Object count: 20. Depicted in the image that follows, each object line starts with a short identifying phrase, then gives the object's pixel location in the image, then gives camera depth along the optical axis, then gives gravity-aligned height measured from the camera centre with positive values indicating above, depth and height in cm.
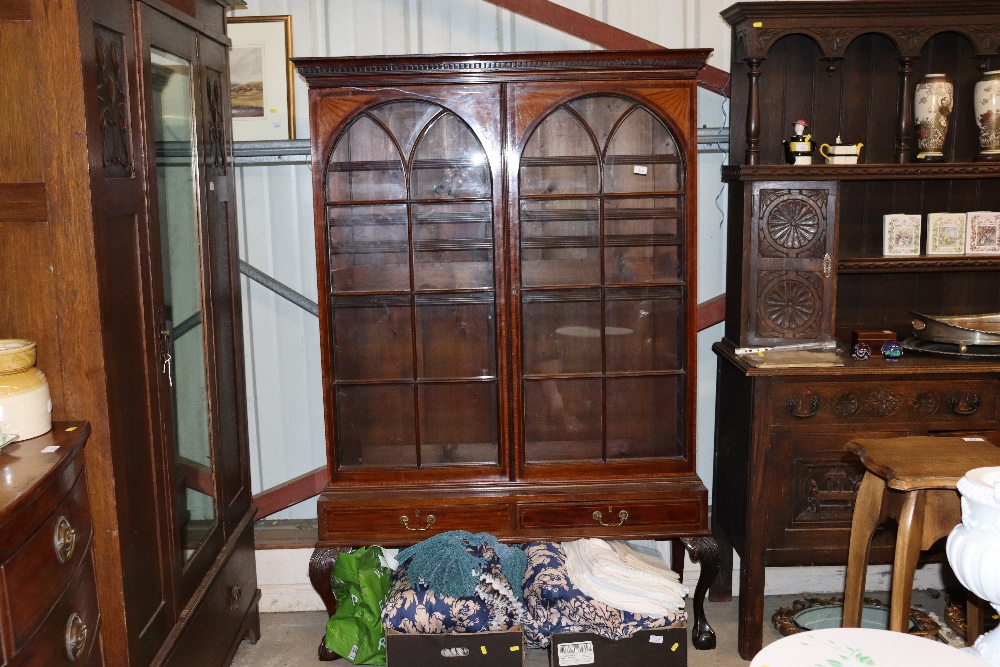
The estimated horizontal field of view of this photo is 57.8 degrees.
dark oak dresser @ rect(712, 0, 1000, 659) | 312 -20
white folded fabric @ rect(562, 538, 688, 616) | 292 -119
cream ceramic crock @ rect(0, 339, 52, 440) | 188 -34
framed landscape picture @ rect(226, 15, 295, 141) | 347 +56
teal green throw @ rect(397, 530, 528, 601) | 289 -111
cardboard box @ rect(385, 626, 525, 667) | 288 -136
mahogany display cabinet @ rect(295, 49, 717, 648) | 310 -31
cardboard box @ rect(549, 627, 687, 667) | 291 -138
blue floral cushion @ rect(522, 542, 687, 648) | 289 -127
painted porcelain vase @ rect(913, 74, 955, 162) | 326 +35
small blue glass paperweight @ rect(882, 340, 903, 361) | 318 -49
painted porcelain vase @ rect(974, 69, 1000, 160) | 325 +35
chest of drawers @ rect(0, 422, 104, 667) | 154 -61
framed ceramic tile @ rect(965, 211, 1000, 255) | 339 -8
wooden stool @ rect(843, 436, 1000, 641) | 225 -72
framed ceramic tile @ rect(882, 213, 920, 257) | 340 -8
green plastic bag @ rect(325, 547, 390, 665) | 313 -137
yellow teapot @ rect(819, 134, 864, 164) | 325 +21
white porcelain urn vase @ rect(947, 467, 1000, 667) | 180 -67
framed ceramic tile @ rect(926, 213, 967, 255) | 340 -8
